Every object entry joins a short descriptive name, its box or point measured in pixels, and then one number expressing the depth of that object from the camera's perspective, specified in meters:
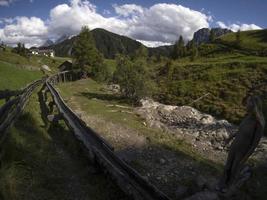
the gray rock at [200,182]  5.72
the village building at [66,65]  53.33
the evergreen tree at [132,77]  23.35
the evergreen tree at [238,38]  64.79
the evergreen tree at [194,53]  57.84
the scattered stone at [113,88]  29.75
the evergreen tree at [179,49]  71.36
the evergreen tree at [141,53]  26.36
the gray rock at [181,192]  5.84
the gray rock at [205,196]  4.68
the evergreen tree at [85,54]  38.35
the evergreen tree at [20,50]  68.37
